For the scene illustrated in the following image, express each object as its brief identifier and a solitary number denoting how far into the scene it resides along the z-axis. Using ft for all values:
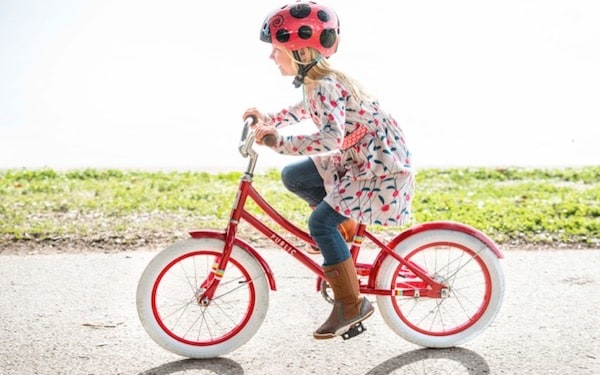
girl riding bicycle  12.05
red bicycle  12.89
